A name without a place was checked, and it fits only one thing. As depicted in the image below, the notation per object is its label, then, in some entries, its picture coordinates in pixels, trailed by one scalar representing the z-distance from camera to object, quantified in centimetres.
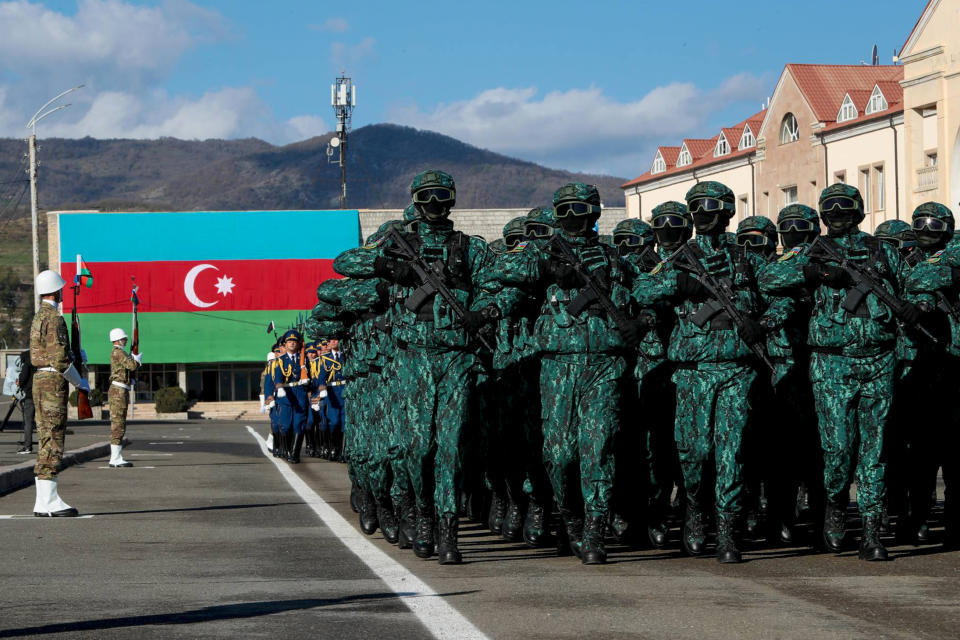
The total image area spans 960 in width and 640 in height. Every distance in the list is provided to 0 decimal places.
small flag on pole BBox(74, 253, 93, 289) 6372
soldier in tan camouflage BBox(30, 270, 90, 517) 1388
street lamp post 5398
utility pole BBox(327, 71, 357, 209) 7988
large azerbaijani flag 7075
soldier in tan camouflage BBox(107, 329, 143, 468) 2270
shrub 6212
